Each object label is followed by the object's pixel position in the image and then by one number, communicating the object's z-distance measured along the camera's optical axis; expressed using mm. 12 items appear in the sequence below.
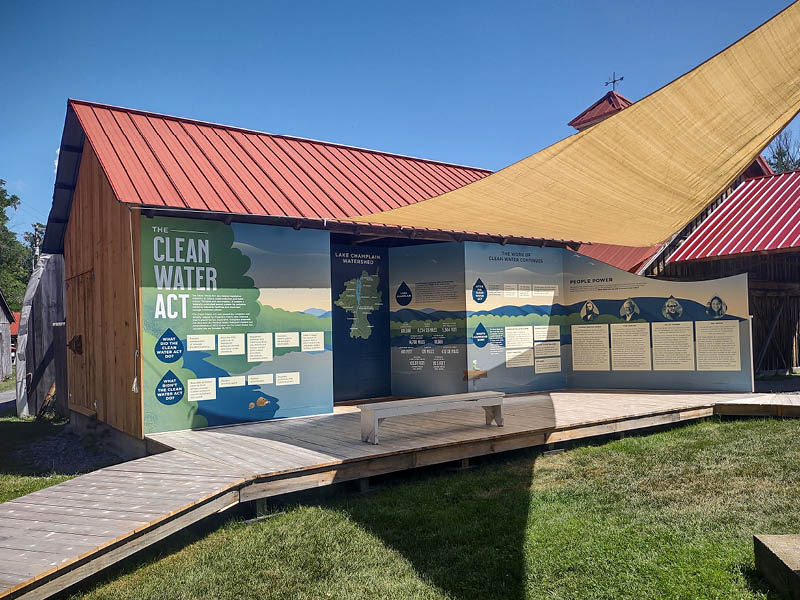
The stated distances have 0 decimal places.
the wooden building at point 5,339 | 27766
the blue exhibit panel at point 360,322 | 10461
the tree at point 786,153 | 36141
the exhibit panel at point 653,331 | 10172
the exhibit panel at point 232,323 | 7621
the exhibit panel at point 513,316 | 10367
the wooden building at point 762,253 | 11961
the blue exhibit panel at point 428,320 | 10328
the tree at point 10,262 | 45469
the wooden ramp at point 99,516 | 3787
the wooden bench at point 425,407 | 6566
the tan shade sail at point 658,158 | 5504
